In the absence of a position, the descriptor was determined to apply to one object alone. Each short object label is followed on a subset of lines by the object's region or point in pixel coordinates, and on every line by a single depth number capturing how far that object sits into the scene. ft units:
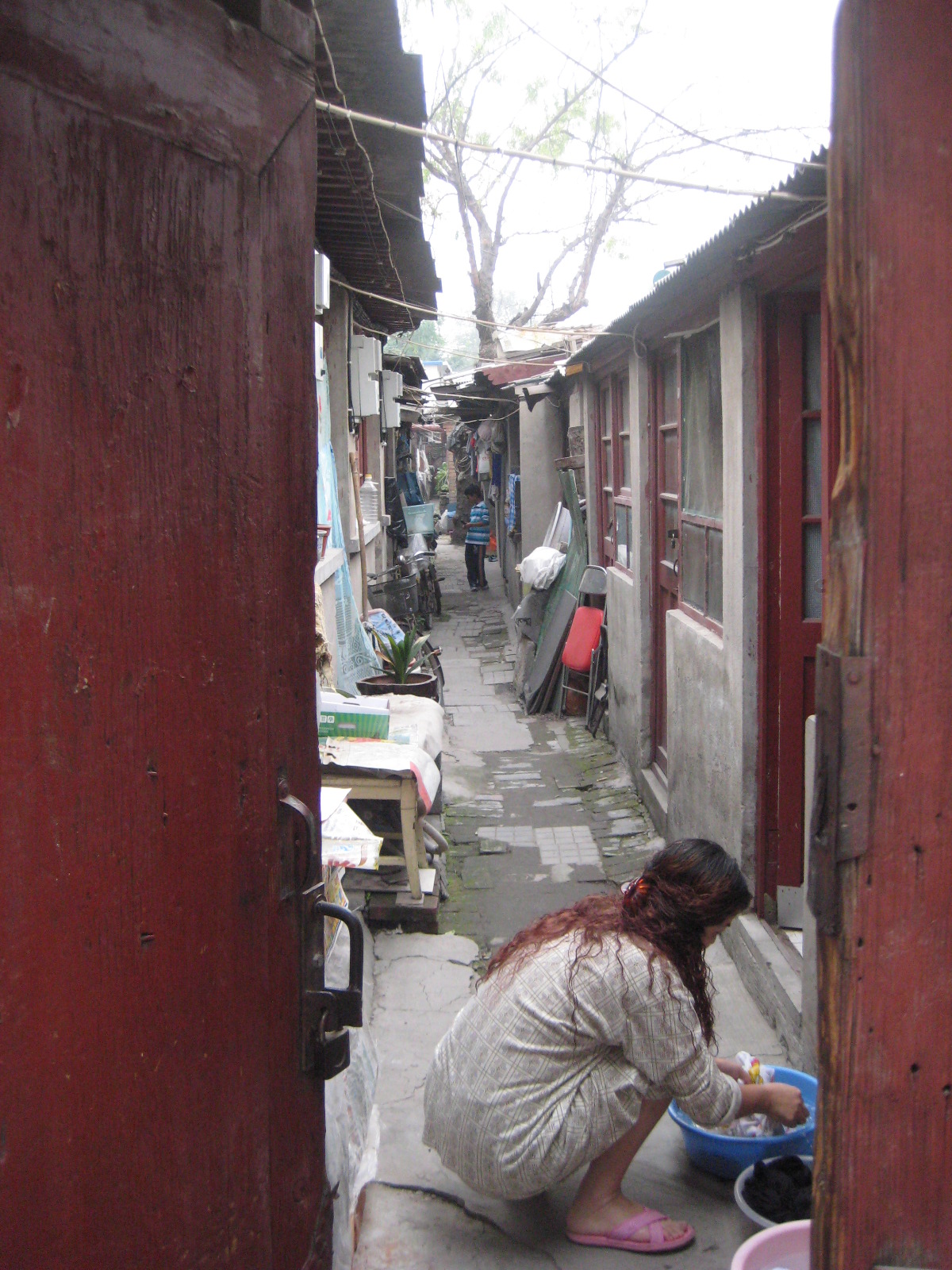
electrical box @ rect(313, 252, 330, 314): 17.60
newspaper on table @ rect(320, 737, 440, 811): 16.58
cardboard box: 18.08
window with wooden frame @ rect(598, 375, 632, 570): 28.30
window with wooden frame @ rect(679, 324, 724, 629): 17.99
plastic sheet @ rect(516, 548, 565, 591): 37.04
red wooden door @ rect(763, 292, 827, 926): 14.55
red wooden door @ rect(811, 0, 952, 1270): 3.97
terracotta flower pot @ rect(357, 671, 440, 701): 24.25
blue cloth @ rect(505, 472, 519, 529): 55.06
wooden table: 16.74
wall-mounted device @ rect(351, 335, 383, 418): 27.73
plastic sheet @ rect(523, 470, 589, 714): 35.19
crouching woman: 9.41
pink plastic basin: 7.93
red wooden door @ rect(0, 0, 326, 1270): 4.36
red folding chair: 32.73
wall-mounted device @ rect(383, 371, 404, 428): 38.09
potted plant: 24.29
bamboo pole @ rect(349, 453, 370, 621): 28.89
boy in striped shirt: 68.49
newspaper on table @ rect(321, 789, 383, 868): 11.91
